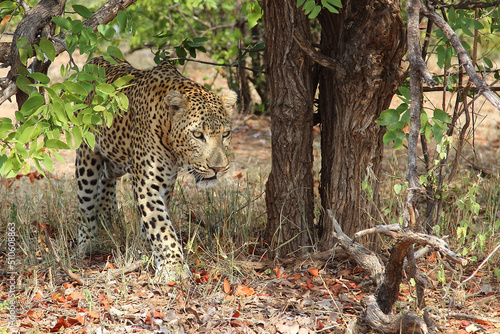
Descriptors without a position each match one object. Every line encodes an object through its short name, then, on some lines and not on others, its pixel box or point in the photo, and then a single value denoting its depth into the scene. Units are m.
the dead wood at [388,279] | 6.35
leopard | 9.65
